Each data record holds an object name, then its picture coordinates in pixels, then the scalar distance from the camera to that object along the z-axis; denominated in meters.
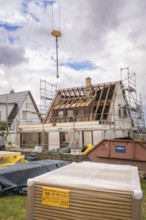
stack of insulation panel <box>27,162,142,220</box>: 2.41
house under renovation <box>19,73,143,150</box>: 15.24
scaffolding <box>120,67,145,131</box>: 16.34
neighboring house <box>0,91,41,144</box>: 21.87
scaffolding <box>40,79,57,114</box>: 19.47
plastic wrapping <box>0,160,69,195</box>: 5.66
